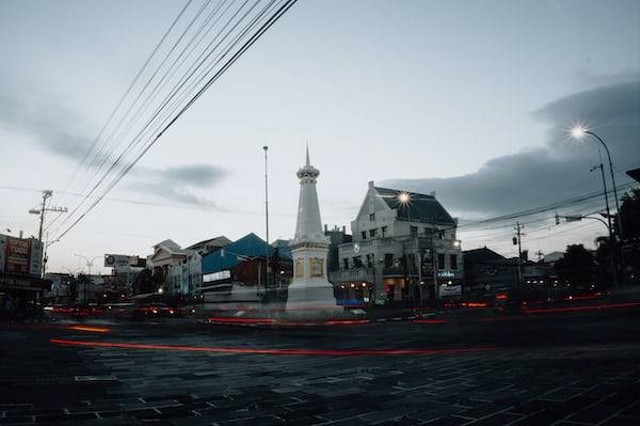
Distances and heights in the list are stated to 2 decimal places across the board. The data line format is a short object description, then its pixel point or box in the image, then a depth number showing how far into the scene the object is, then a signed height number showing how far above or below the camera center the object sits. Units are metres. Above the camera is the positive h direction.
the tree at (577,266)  53.53 +0.97
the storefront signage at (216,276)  58.87 +1.39
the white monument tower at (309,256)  31.23 +1.99
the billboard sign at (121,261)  88.81 +5.95
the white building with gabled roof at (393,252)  51.56 +3.48
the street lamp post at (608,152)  27.67 +8.03
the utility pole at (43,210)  46.47 +9.16
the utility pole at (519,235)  58.75 +5.67
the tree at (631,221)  36.97 +4.49
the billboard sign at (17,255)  40.89 +3.66
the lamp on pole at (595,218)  29.38 +3.87
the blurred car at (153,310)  37.72 -2.06
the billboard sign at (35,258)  44.62 +3.55
